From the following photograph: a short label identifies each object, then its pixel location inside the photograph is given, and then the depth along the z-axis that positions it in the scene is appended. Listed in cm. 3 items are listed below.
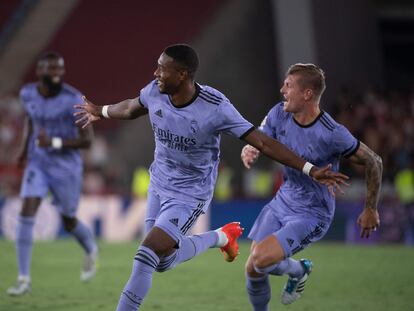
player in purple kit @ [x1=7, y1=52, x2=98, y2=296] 2153
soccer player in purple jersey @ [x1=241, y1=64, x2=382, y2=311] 1519
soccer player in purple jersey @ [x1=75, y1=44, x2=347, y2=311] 1422
